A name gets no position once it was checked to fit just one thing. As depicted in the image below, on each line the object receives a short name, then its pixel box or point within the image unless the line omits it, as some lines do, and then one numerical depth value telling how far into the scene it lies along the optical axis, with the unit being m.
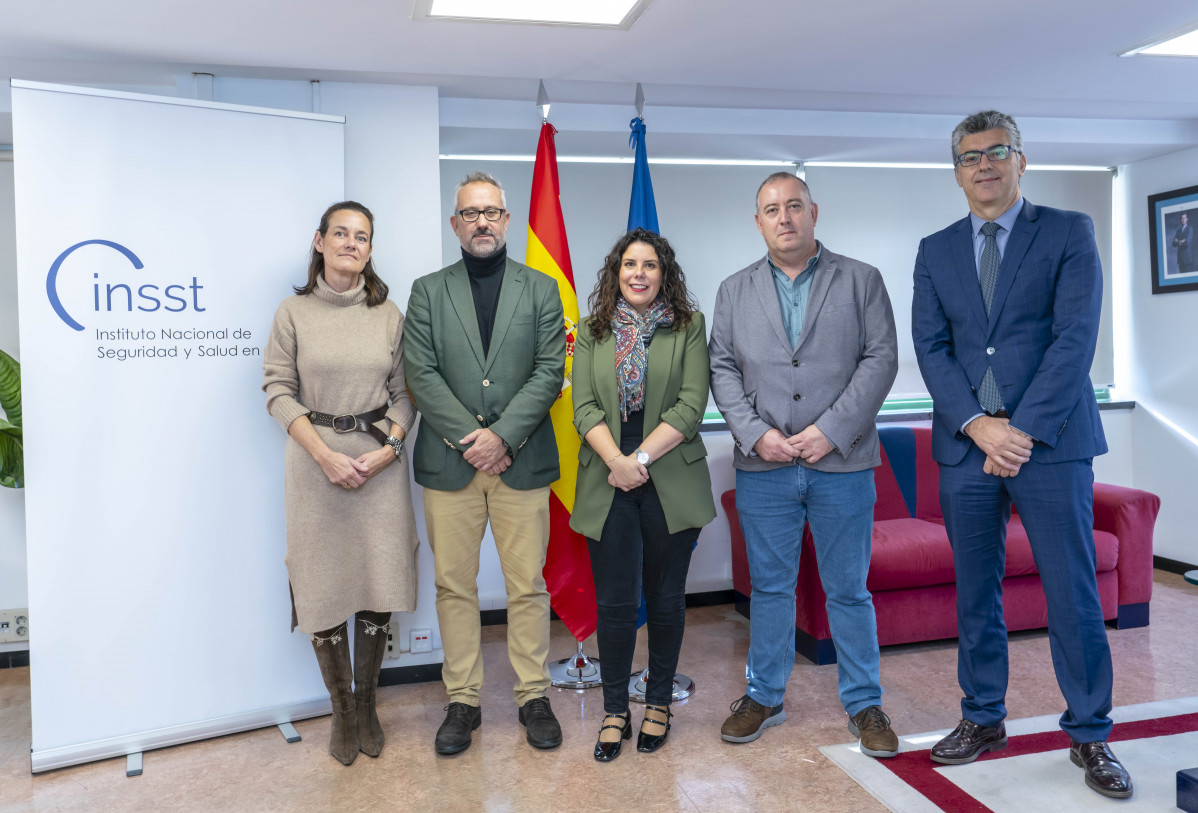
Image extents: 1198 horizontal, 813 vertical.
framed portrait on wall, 4.87
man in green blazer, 2.86
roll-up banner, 2.84
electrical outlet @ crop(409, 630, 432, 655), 3.60
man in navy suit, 2.43
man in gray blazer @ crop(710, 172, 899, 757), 2.70
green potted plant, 3.43
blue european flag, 3.69
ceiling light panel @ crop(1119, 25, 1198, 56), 3.32
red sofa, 3.68
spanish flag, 3.43
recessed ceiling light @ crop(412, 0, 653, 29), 2.84
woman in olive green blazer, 2.70
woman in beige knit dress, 2.83
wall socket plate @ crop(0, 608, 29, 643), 3.83
